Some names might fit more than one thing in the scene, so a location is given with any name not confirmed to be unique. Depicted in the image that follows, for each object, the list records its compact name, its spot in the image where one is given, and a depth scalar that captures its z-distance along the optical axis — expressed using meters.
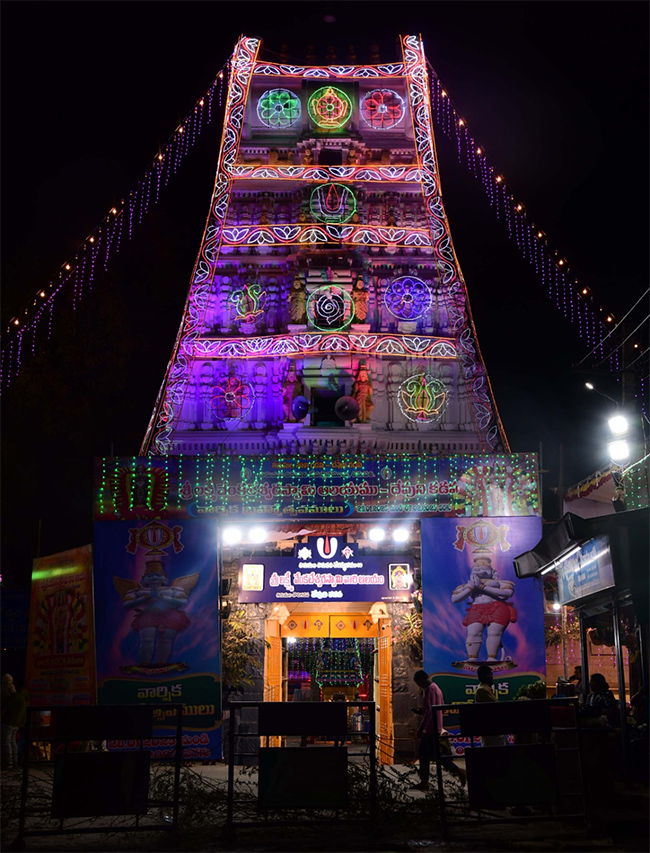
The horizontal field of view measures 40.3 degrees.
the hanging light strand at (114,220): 17.30
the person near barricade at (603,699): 10.61
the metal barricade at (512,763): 7.52
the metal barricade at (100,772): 7.64
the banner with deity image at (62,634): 15.66
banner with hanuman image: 15.36
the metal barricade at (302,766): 7.71
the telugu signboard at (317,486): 16.20
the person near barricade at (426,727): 10.66
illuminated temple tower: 20.47
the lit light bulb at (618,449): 15.01
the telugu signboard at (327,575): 15.85
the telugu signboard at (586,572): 9.25
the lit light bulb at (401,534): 16.80
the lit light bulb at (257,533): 16.82
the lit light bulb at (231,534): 16.69
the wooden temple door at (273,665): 17.20
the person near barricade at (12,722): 14.78
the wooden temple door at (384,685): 16.83
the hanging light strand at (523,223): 16.95
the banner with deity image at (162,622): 15.33
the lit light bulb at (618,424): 14.98
